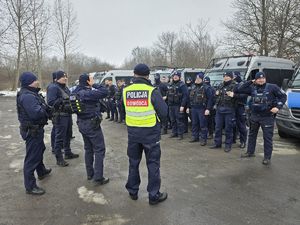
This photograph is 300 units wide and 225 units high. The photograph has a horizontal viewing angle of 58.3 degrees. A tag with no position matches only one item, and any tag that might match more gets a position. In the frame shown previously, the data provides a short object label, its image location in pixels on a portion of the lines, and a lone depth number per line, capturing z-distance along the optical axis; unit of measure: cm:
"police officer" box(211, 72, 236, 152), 625
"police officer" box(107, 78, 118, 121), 1115
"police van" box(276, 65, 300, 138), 630
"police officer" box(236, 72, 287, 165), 526
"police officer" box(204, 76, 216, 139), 786
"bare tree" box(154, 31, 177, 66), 4781
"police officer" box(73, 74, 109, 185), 431
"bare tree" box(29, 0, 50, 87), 2891
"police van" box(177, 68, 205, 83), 1158
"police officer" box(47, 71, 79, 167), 522
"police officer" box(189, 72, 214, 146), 686
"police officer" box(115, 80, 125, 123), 1050
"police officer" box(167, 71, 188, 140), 750
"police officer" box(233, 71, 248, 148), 656
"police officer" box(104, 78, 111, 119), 1139
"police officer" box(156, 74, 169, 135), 850
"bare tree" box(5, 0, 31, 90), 2742
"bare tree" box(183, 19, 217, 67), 3619
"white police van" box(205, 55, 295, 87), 909
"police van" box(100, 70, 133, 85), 1506
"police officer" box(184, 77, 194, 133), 802
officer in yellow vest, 365
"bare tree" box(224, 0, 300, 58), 1878
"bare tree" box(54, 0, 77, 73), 3078
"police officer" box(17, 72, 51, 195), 406
